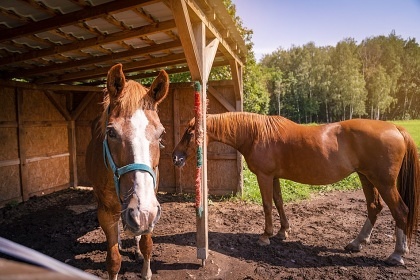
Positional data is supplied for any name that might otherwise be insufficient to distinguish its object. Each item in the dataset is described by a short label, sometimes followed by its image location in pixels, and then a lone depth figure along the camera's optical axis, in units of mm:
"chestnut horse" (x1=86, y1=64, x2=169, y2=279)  1624
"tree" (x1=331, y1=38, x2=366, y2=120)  35312
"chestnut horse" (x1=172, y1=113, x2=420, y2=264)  3416
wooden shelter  3064
